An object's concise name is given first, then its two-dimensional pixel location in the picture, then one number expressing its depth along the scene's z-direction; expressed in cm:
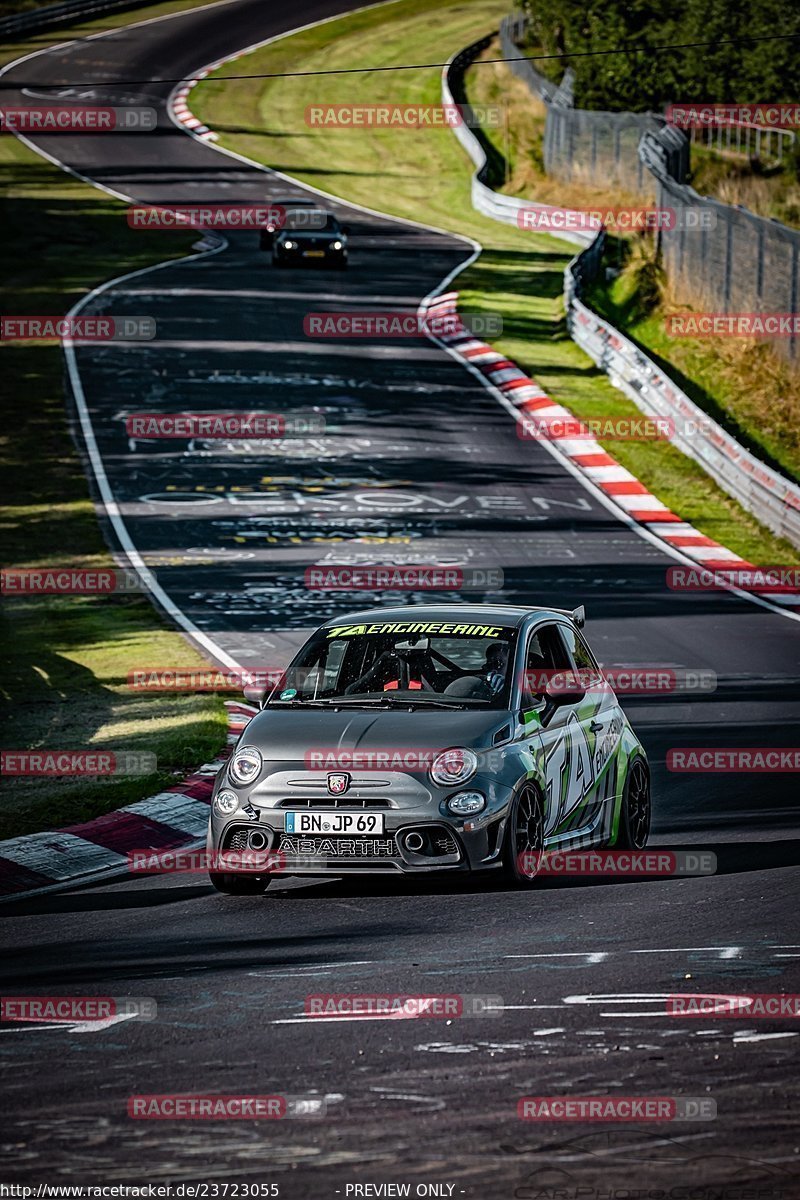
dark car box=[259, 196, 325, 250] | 4938
